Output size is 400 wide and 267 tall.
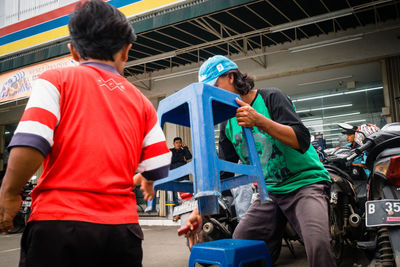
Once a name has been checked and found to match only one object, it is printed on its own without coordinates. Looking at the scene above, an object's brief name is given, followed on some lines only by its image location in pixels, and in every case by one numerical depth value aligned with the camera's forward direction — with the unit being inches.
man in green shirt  67.7
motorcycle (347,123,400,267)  79.4
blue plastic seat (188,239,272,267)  70.6
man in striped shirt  40.0
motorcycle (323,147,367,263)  126.6
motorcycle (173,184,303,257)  118.4
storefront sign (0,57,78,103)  288.7
